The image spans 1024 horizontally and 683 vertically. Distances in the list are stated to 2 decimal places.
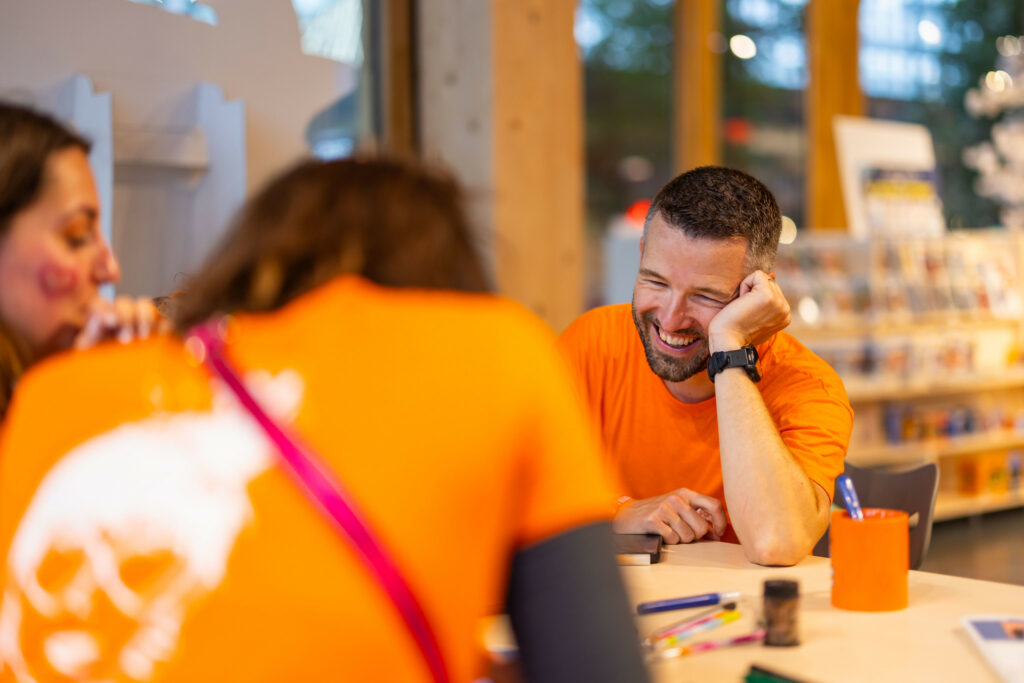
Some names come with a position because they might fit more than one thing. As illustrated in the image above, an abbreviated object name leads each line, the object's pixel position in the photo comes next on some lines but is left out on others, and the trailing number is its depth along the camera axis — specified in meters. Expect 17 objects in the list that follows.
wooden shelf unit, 5.43
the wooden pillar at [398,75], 4.52
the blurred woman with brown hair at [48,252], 1.12
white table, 1.26
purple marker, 1.48
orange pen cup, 1.48
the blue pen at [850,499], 1.52
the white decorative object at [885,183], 5.86
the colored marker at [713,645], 1.30
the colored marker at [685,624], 1.34
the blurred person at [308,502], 0.73
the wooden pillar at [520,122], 4.14
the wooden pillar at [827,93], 7.20
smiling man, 1.88
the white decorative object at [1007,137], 6.33
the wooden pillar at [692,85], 6.71
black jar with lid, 1.33
